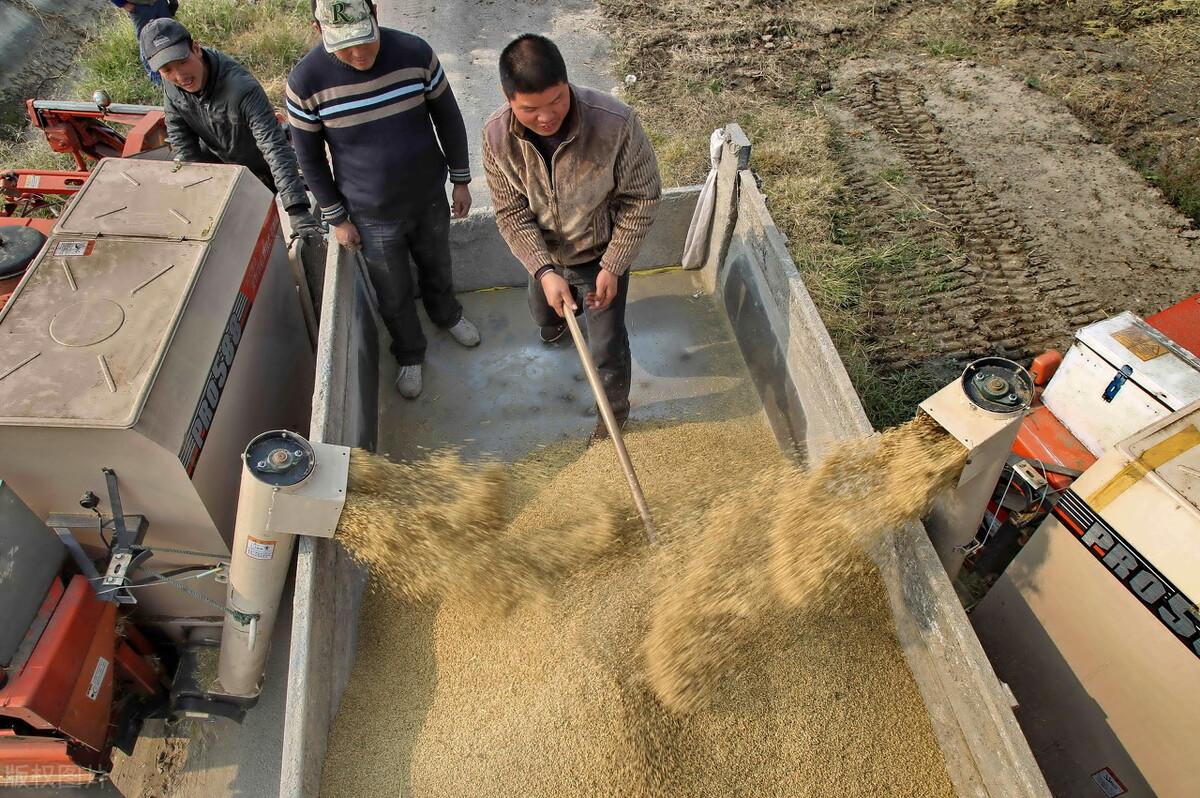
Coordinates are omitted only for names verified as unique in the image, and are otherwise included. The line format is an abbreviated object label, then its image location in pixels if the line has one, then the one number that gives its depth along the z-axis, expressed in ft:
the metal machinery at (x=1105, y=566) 7.10
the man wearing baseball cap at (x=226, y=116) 11.73
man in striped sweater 9.64
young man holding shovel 8.11
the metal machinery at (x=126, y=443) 7.86
